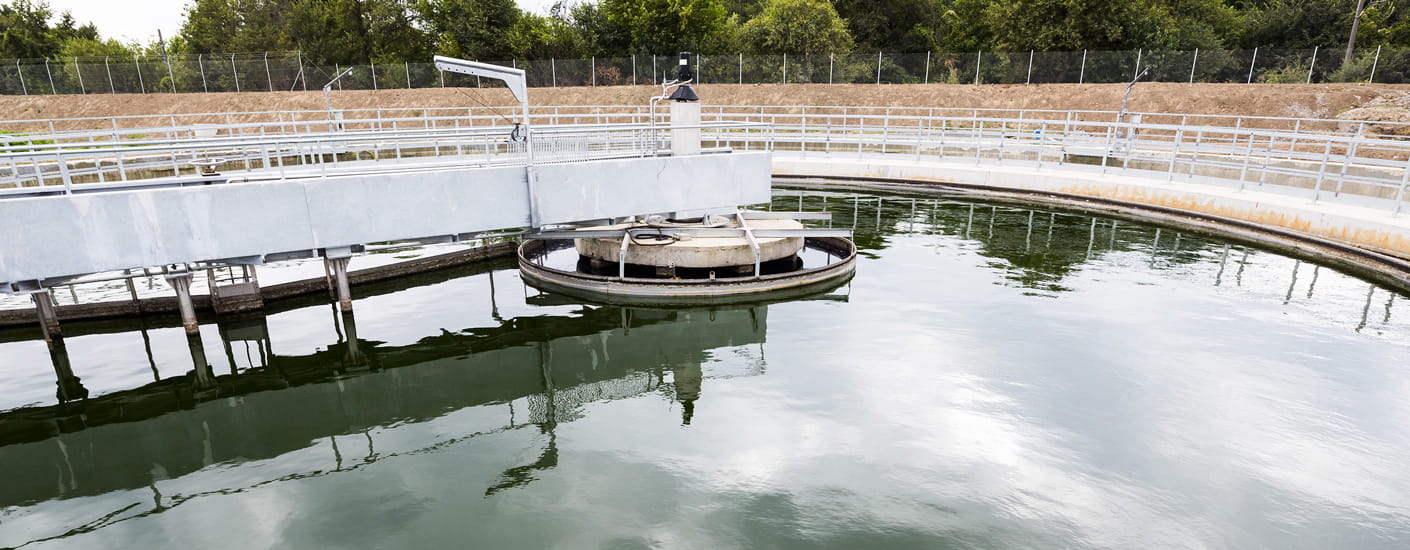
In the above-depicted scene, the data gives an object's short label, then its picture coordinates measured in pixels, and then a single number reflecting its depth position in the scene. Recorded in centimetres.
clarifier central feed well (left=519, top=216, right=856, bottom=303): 1278
